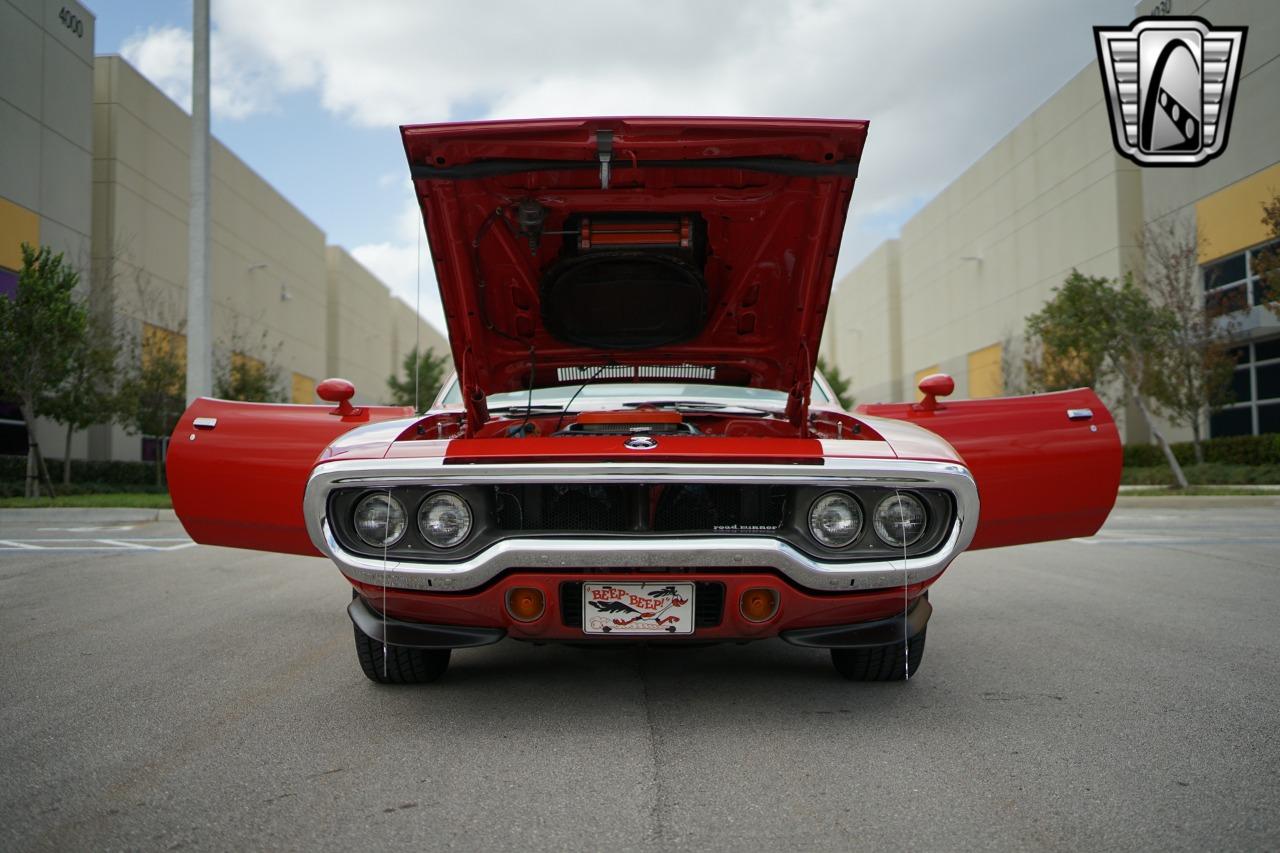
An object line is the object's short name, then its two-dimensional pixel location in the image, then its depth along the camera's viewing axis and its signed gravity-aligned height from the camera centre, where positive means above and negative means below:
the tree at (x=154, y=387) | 19.00 +1.42
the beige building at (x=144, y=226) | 20.45 +6.45
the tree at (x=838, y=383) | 47.77 +3.44
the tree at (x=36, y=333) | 15.20 +2.03
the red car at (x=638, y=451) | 2.73 +0.00
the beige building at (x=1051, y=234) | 20.88 +6.73
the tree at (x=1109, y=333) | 18.52 +2.34
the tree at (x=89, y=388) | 16.69 +1.27
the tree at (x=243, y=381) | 22.27 +1.82
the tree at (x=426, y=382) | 39.66 +3.18
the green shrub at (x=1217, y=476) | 17.67 -0.61
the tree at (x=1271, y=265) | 14.89 +3.00
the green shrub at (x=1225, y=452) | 19.03 -0.14
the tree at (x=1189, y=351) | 18.28 +1.87
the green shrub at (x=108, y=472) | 20.47 -0.35
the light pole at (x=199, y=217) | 13.62 +3.51
